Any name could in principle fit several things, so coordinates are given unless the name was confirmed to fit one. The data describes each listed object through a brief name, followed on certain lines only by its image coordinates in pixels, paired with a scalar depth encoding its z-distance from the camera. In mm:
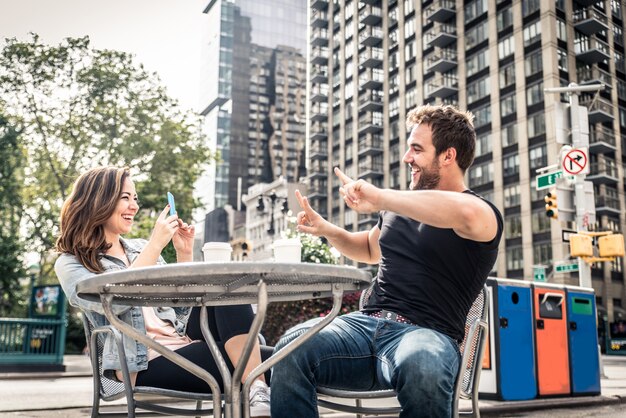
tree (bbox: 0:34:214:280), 26375
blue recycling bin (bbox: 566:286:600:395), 7699
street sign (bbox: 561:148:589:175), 13805
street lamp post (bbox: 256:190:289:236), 26319
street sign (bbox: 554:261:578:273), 16548
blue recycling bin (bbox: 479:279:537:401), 6875
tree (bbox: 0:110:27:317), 23641
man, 2033
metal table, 1741
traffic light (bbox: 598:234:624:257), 14055
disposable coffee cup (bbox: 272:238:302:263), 2234
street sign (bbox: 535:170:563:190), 14196
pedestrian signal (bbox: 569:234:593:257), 13688
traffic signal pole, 14211
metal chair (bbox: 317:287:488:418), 2129
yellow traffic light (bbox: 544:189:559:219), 14722
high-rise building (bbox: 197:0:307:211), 99125
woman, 2332
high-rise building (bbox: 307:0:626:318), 44031
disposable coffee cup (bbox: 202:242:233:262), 2367
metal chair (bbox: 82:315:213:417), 2141
